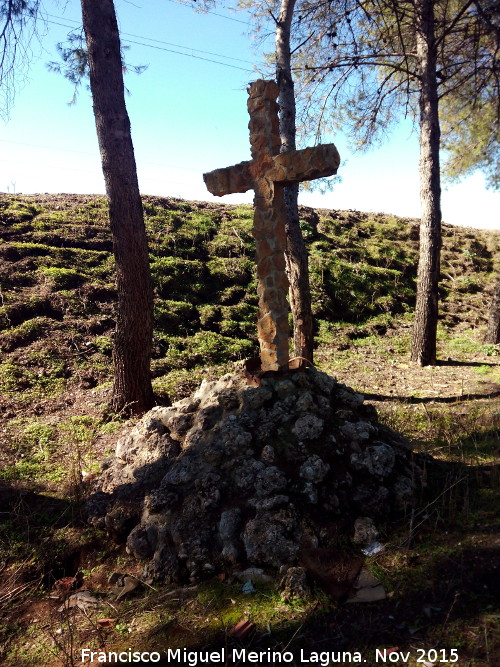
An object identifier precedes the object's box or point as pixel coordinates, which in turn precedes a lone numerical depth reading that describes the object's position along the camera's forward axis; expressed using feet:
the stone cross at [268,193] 13.11
